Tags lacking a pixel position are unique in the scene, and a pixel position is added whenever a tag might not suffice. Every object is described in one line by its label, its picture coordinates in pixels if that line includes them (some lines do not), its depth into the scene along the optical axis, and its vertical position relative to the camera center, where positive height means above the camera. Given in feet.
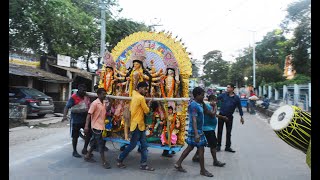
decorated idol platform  20.44 +0.61
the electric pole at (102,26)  52.60 +10.83
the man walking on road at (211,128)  20.07 -2.21
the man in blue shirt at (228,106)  24.95 -1.00
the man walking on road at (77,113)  22.00 -1.43
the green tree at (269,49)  148.56 +21.17
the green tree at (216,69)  224.33 +17.03
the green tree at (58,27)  55.11 +12.87
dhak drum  15.49 -1.66
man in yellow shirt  18.72 -1.73
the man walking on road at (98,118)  20.08 -1.63
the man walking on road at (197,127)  18.26 -1.93
